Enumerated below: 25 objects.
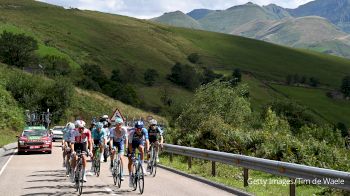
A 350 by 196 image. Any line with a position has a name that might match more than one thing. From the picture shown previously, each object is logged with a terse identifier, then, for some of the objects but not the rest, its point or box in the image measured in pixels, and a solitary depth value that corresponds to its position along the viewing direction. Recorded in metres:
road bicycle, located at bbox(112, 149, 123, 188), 13.93
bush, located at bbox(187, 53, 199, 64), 160.50
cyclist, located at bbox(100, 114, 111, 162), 19.90
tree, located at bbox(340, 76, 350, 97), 148.75
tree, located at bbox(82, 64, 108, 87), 106.06
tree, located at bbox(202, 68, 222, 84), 140.12
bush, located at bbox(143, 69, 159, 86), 126.66
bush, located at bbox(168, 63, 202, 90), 132.50
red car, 28.86
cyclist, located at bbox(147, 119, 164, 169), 17.77
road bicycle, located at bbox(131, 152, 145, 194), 12.75
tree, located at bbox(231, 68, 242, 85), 143.50
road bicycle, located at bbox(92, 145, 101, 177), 17.16
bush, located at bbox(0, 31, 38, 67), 93.06
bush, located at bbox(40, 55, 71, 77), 96.69
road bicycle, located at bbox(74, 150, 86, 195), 12.60
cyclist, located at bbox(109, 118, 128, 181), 14.24
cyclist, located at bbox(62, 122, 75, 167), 16.21
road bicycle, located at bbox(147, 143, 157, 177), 17.34
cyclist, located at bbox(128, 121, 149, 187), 13.92
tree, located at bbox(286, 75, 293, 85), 156.69
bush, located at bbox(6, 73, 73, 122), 68.21
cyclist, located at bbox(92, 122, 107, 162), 17.62
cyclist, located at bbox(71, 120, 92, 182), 13.67
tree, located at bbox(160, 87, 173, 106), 112.45
